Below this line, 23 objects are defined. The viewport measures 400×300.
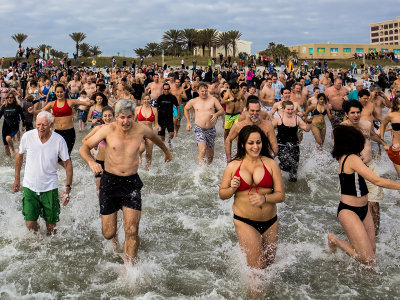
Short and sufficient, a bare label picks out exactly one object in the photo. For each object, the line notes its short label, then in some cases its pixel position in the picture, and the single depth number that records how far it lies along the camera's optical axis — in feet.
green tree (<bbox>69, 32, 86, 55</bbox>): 183.83
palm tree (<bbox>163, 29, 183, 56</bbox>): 187.32
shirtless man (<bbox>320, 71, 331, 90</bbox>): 47.56
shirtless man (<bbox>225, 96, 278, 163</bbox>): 20.33
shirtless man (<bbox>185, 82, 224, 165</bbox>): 27.50
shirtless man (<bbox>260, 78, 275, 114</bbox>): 39.99
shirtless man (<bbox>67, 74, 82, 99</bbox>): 52.26
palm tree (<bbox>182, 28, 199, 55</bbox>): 185.68
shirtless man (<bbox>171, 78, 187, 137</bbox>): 41.52
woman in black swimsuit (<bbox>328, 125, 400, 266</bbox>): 13.89
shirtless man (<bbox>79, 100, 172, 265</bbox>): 14.35
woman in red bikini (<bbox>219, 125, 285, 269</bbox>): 12.66
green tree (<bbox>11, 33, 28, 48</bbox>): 186.78
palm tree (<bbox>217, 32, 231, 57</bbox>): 186.96
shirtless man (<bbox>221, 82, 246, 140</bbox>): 32.48
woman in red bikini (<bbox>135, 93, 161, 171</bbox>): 29.68
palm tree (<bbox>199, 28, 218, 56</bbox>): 183.62
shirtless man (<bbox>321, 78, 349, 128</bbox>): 34.42
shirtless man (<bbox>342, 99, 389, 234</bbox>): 17.04
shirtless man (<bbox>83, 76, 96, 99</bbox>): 45.06
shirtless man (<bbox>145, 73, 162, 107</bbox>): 40.96
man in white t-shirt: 16.08
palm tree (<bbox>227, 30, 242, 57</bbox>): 184.75
